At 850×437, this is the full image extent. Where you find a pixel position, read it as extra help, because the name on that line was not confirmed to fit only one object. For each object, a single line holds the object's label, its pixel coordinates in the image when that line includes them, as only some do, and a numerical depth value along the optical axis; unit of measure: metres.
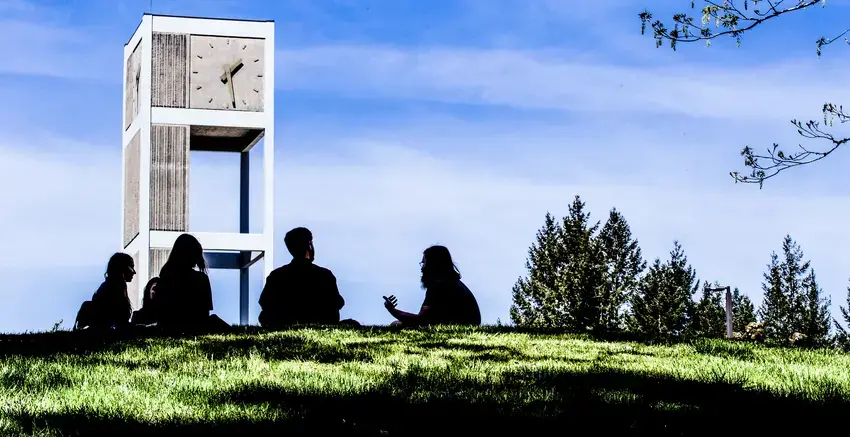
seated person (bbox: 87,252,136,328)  12.41
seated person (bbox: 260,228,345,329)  11.82
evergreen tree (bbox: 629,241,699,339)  80.56
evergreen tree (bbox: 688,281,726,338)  86.38
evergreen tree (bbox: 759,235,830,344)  88.81
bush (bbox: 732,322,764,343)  60.18
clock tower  32.94
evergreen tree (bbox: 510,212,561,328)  73.56
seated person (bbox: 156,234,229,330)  11.28
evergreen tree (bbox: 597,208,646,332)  84.62
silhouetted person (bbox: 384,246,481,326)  11.86
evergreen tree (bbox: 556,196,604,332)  72.69
